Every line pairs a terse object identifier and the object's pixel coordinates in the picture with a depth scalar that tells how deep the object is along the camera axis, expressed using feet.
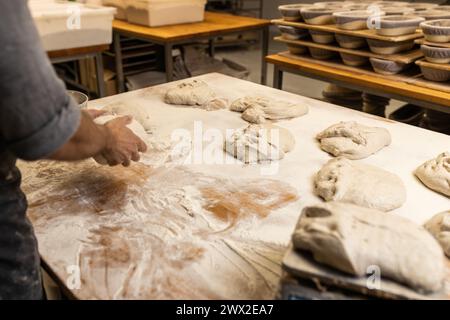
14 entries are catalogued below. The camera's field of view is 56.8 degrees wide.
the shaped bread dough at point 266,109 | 6.08
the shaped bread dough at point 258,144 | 5.08
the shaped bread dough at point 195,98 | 6.65
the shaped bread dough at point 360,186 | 4.14
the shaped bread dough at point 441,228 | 3.53
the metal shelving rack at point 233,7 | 21.40
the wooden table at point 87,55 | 8.58
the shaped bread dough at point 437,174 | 4.35
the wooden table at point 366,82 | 6.73
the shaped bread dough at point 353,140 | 5.12
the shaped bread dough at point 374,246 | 2.64
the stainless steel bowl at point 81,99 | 5.45
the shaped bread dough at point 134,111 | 5.89
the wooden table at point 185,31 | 10.16
